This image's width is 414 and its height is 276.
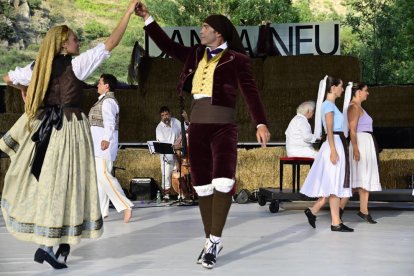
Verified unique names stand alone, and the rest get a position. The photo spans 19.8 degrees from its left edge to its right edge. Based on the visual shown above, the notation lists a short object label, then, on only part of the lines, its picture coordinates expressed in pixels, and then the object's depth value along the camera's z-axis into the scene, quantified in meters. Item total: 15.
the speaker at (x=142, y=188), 17.75
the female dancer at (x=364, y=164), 12.75
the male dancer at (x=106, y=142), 12.83
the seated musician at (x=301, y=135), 14.50
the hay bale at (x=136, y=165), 18.55
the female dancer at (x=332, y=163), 11.62
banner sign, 21.09
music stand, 16.56
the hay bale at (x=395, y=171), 18.12
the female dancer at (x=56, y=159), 8.16
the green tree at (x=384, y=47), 46.56
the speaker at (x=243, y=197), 16.95
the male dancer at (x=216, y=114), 8.62
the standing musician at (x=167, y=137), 17.72
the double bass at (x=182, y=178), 17.08
